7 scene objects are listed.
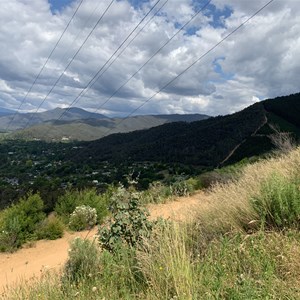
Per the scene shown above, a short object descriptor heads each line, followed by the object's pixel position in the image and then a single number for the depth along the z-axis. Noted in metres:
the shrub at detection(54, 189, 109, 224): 13.35
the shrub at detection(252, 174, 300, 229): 4.43
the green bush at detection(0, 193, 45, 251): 10.73
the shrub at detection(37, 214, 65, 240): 11.48
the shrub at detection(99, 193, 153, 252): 5.45
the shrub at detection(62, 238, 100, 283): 5.09
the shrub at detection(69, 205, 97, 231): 12.08
